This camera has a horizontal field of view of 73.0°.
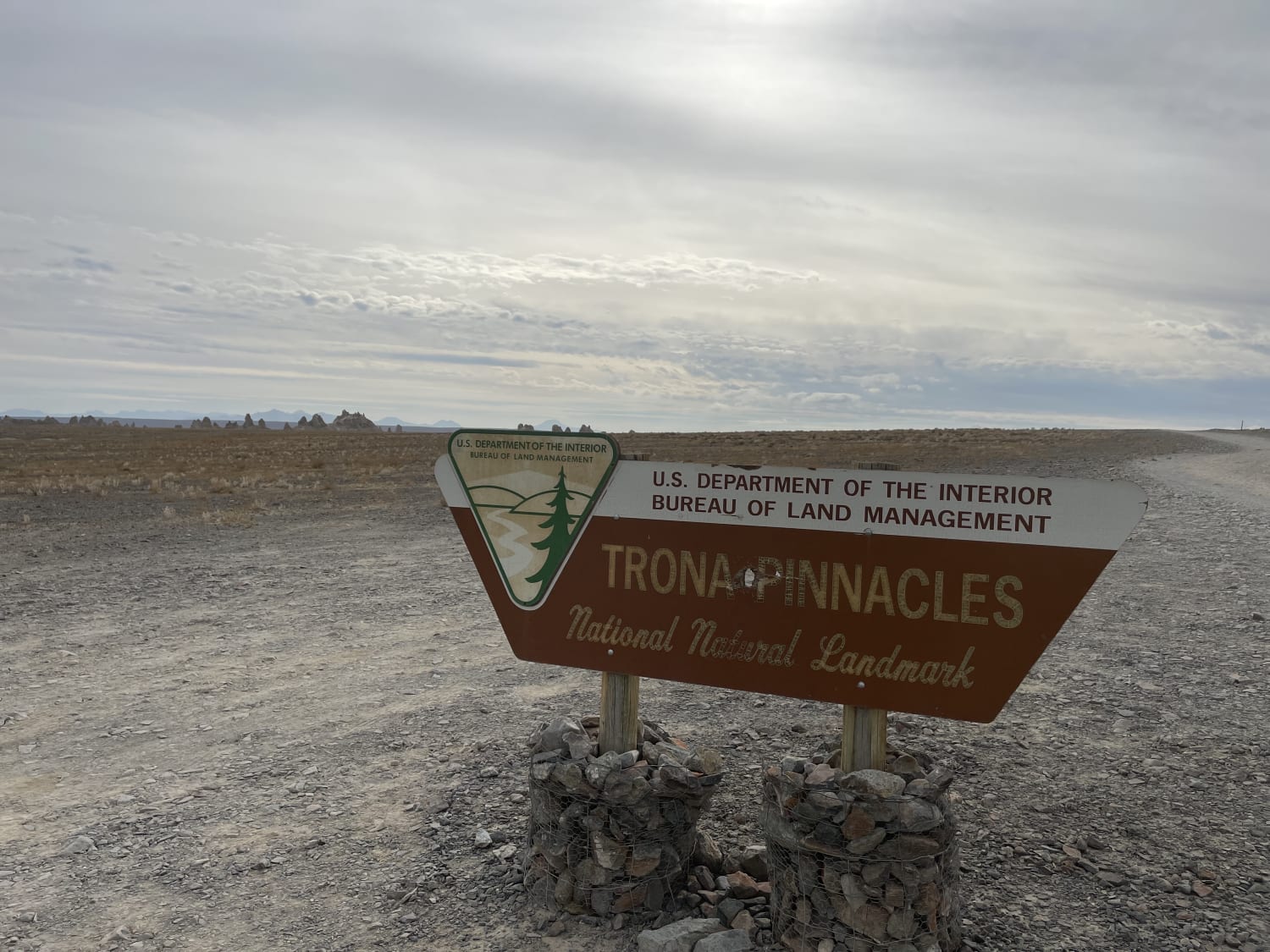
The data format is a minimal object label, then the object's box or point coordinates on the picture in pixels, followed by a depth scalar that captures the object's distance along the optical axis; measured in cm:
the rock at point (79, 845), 426
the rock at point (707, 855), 395
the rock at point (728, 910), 364
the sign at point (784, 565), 308
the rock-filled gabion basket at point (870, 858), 313
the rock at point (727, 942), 337
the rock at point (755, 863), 395
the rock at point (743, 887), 379
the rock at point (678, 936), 341
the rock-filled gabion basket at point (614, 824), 364
